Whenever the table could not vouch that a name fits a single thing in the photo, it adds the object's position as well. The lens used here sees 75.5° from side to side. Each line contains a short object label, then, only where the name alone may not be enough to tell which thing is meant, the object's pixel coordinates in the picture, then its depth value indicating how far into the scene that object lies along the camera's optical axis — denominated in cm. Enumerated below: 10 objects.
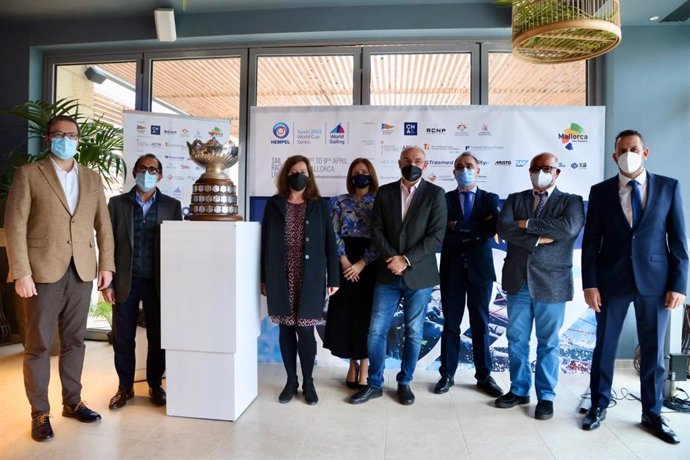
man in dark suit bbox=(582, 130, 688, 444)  247
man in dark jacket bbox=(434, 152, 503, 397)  300
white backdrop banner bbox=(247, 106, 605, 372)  366
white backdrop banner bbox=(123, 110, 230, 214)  400
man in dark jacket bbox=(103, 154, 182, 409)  274
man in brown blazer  236
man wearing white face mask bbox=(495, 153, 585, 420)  267
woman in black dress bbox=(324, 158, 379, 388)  307
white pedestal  254
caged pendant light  222
